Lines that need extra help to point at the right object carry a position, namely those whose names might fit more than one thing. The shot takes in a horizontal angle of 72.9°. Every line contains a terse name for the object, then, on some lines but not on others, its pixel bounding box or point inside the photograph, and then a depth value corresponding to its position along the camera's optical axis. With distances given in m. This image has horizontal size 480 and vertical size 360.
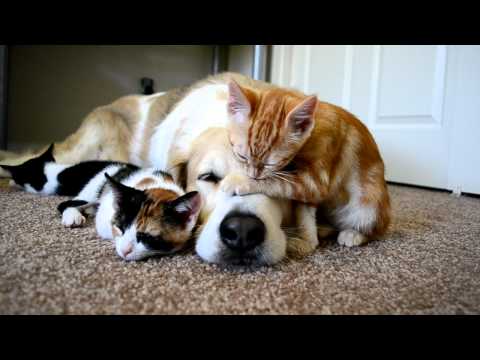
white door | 2.03
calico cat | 0.86
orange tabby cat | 0.91
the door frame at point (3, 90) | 2.41
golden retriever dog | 0.80
